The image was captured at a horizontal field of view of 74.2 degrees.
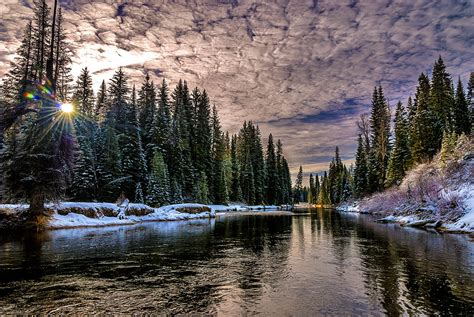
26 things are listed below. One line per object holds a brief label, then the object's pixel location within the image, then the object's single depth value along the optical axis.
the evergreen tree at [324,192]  120.62
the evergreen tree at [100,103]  57.56
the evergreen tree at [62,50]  28.41
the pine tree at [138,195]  38.69
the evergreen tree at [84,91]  56.93
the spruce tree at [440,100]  50.59
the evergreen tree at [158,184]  40.91
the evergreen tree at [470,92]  56.02
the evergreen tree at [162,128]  50.84
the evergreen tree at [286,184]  107.82
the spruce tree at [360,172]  71.81
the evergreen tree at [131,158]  41.69
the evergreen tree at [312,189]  151.29
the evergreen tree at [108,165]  37.97
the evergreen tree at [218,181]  65.69
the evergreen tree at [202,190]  53.81
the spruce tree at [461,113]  52.44
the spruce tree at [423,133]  48.25
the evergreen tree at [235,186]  78.12
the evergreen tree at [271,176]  92.50
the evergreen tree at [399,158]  52.76
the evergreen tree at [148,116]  49.34
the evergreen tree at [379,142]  63.71
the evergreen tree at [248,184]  82.06
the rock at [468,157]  31.40
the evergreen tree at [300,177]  140.88
